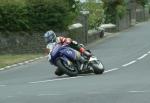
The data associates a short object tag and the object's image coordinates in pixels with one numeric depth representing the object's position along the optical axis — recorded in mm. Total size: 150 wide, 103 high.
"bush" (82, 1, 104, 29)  47406
